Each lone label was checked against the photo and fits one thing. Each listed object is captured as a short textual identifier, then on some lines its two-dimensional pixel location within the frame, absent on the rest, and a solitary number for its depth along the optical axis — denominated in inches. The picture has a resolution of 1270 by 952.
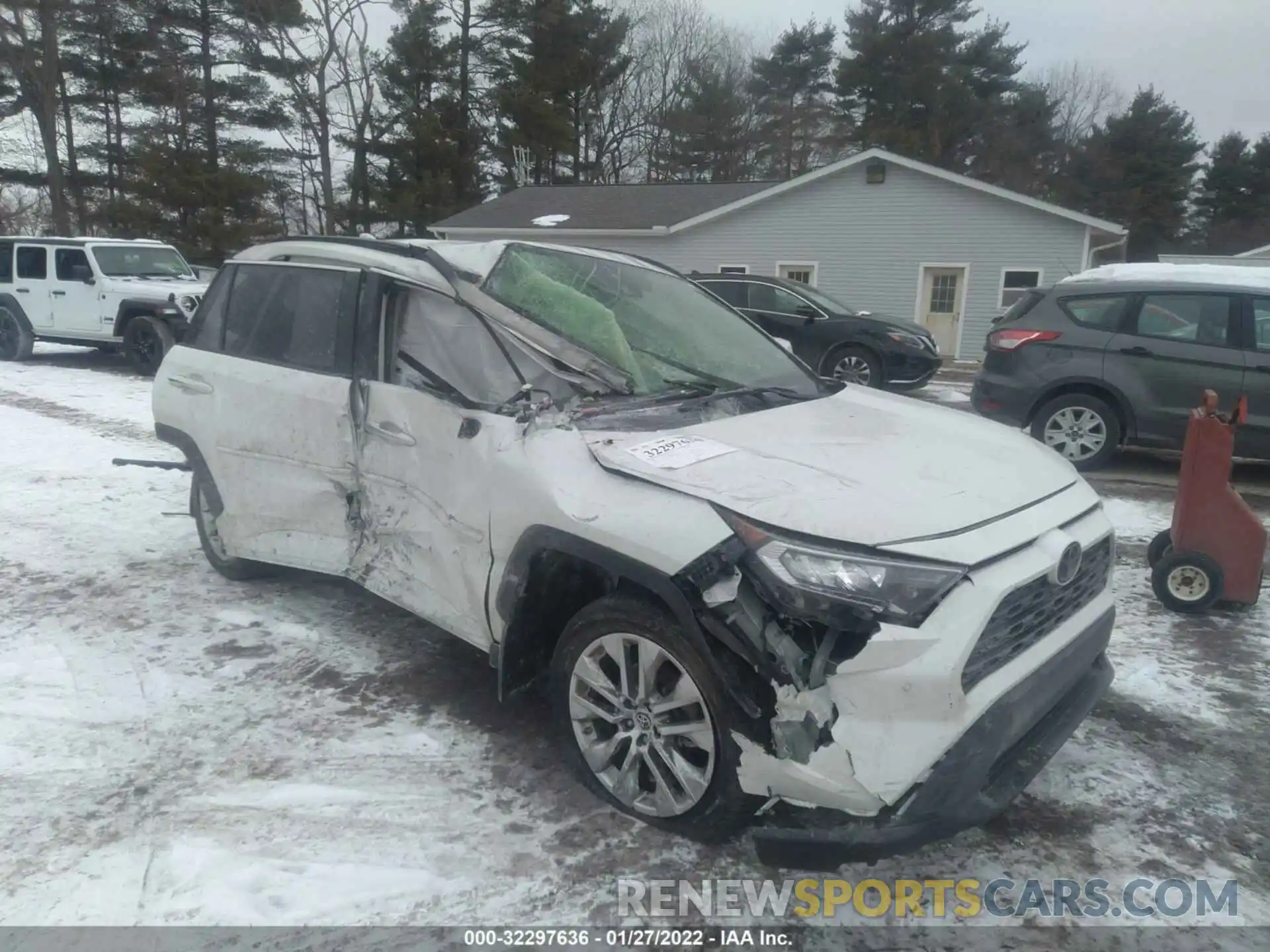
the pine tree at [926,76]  1275.8
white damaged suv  90.4
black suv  474.0
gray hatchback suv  277.4
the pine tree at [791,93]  1418.6
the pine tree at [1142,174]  1449.3
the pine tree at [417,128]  1200.2
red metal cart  167.6
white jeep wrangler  487.5
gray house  727.1
